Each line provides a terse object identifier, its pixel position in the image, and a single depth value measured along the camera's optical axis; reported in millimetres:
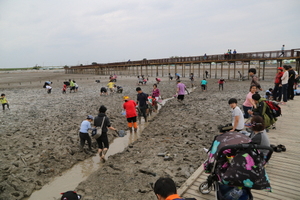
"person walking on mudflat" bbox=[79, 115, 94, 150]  6795
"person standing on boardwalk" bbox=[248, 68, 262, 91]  7191
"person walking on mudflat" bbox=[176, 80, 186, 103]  12347
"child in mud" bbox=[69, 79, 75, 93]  21948
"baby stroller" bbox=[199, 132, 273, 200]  2473
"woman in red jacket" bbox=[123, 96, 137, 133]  8284
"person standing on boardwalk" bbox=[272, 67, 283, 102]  9369
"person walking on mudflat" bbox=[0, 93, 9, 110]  13695
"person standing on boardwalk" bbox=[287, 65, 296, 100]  9475
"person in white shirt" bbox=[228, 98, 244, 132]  4726
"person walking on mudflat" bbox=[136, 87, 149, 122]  10000
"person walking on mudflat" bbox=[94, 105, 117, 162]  6211
